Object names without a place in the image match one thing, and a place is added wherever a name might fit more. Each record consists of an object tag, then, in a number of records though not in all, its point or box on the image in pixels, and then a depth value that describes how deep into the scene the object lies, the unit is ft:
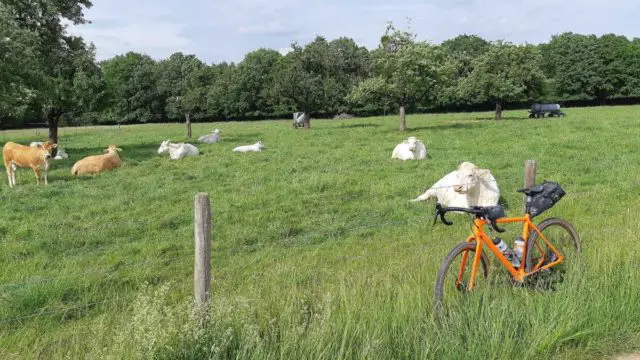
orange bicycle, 16.02
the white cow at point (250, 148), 71.46
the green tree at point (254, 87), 274.57
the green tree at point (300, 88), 138.51
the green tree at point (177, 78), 273.33
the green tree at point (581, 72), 273.33
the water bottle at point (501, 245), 17.47
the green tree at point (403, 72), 102.06
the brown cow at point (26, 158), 49.96
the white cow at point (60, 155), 70.26
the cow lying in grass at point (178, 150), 66.74
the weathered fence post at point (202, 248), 13.93
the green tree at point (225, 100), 275.59
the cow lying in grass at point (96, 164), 55.57
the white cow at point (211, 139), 94.13
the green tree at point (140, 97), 290.76
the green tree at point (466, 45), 320.37
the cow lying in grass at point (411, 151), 58.08
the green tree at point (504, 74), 140.87
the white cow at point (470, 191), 35.86
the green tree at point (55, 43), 87.45
